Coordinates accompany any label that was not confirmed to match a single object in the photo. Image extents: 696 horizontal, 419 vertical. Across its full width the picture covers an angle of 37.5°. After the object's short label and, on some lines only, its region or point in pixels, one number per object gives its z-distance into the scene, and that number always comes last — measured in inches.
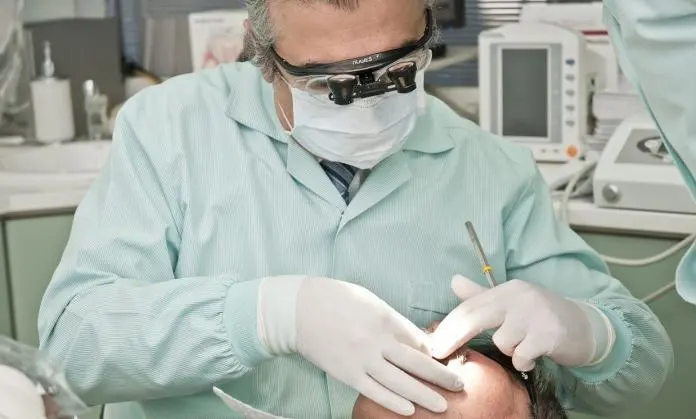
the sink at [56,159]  115.6
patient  55.8
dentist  56.6
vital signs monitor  105.3
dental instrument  61.4
